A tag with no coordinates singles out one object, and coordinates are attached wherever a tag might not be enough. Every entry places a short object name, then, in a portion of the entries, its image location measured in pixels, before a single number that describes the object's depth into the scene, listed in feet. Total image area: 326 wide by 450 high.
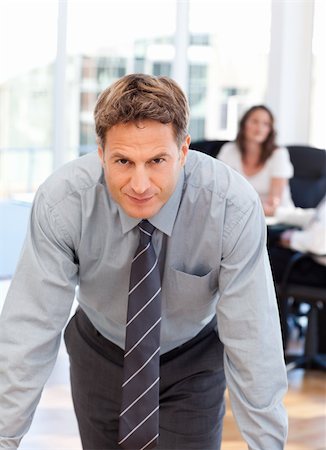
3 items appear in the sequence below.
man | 5.95
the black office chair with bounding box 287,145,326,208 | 18.97
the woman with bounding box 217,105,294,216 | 18.44
